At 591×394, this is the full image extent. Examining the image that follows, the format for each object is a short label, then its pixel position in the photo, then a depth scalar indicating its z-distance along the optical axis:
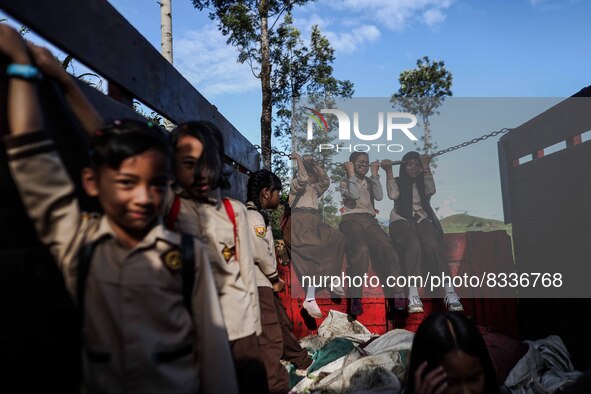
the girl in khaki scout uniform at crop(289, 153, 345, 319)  6.00
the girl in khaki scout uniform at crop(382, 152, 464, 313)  5.95
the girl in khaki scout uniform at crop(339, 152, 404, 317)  5.88
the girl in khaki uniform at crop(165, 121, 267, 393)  1.94
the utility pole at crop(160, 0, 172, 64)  9.12
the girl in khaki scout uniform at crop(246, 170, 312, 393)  3.41
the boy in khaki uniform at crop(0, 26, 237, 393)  1.28
